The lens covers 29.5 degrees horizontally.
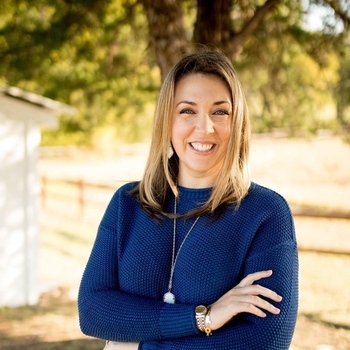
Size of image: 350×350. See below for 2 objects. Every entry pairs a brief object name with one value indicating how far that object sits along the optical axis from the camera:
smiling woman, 1.91
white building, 8.36
